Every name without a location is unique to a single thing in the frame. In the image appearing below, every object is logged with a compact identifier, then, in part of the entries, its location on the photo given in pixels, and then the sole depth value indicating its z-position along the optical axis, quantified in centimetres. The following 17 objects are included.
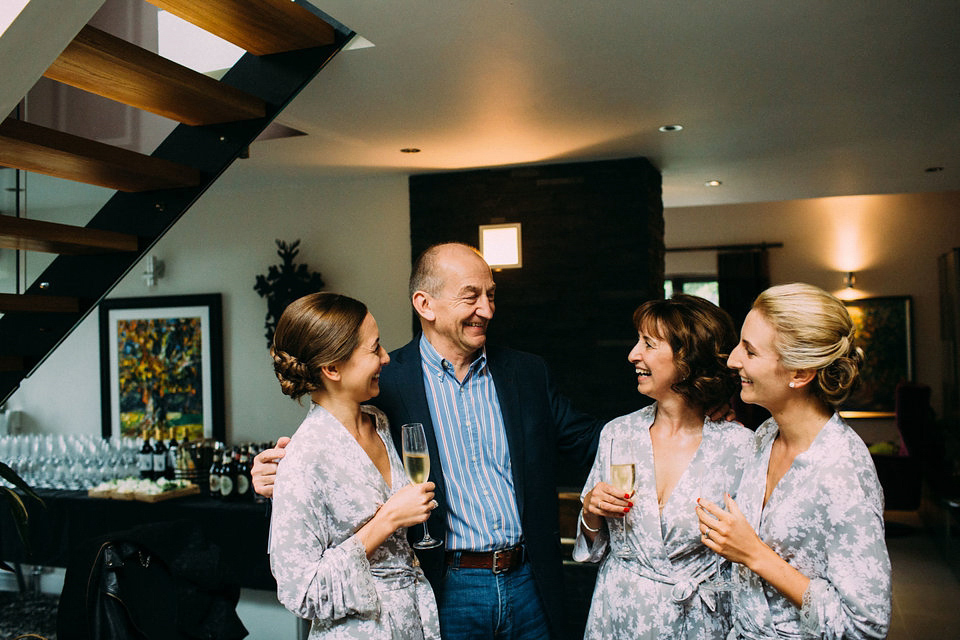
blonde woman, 165
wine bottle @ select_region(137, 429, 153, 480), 530
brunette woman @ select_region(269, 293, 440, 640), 175
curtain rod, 1079
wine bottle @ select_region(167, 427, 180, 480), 527
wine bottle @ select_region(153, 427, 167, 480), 532
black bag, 291
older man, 221
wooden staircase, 239
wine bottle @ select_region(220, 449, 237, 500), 451
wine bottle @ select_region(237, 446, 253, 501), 450
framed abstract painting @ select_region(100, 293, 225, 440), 680
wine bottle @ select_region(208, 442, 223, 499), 459
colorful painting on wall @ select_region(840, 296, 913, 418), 1028
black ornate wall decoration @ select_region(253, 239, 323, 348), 651
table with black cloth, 423
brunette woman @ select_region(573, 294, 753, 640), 200
